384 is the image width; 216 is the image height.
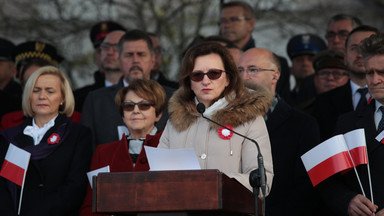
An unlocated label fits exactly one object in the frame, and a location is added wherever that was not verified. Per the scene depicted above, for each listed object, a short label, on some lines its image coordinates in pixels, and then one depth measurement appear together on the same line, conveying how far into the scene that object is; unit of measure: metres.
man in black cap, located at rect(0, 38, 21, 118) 19.87
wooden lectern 9.38
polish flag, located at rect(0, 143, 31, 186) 14.06
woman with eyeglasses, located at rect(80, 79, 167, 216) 14.13
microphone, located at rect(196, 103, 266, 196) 10.20
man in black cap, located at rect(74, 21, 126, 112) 18.79
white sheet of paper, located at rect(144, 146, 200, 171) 10.08
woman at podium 11.45
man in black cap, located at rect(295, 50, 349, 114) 18.56
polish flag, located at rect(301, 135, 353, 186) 12.20
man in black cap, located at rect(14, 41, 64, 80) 19.36
